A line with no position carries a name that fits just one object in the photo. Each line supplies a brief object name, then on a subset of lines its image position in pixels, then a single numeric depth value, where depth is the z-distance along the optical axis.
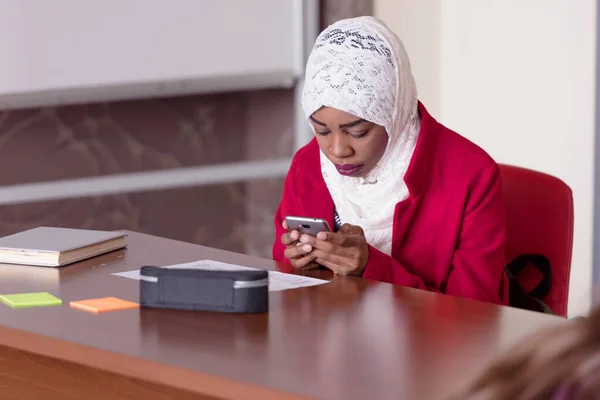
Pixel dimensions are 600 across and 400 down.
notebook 3.27
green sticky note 2.98
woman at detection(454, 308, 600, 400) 1.35
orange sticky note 2.94
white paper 3.10
